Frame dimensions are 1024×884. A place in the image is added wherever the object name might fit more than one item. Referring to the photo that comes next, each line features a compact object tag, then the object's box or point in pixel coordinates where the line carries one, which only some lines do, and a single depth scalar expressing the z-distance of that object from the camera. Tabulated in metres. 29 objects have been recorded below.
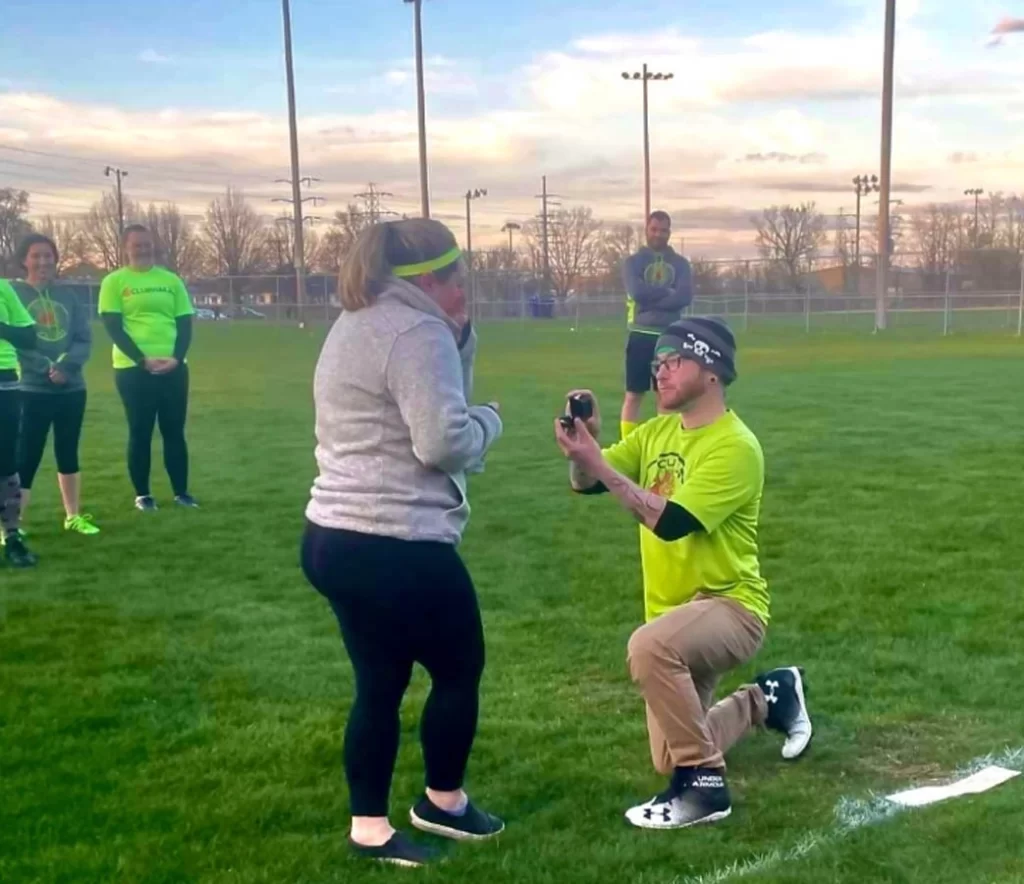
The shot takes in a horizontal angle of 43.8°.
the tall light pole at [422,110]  49.88
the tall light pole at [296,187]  50.62
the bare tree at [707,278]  55.31
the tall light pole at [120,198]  92.94
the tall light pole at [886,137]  41.22
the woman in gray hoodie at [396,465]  3.46
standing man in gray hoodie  11.30
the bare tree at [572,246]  94.31
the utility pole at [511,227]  101.94
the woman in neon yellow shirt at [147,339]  9.10
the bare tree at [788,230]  82.69
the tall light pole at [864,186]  90.62
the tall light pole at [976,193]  88.35
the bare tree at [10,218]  79.88
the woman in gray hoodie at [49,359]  8.30
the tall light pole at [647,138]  62.84
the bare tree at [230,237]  90.38
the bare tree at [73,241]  87.88
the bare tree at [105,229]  89.69
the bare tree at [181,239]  88.12
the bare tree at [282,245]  92.06
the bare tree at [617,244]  87.38
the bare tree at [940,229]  74.69
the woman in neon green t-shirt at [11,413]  7.69
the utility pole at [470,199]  98.81
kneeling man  4.05
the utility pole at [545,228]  93.72
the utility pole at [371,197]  94.83
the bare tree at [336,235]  81.56
